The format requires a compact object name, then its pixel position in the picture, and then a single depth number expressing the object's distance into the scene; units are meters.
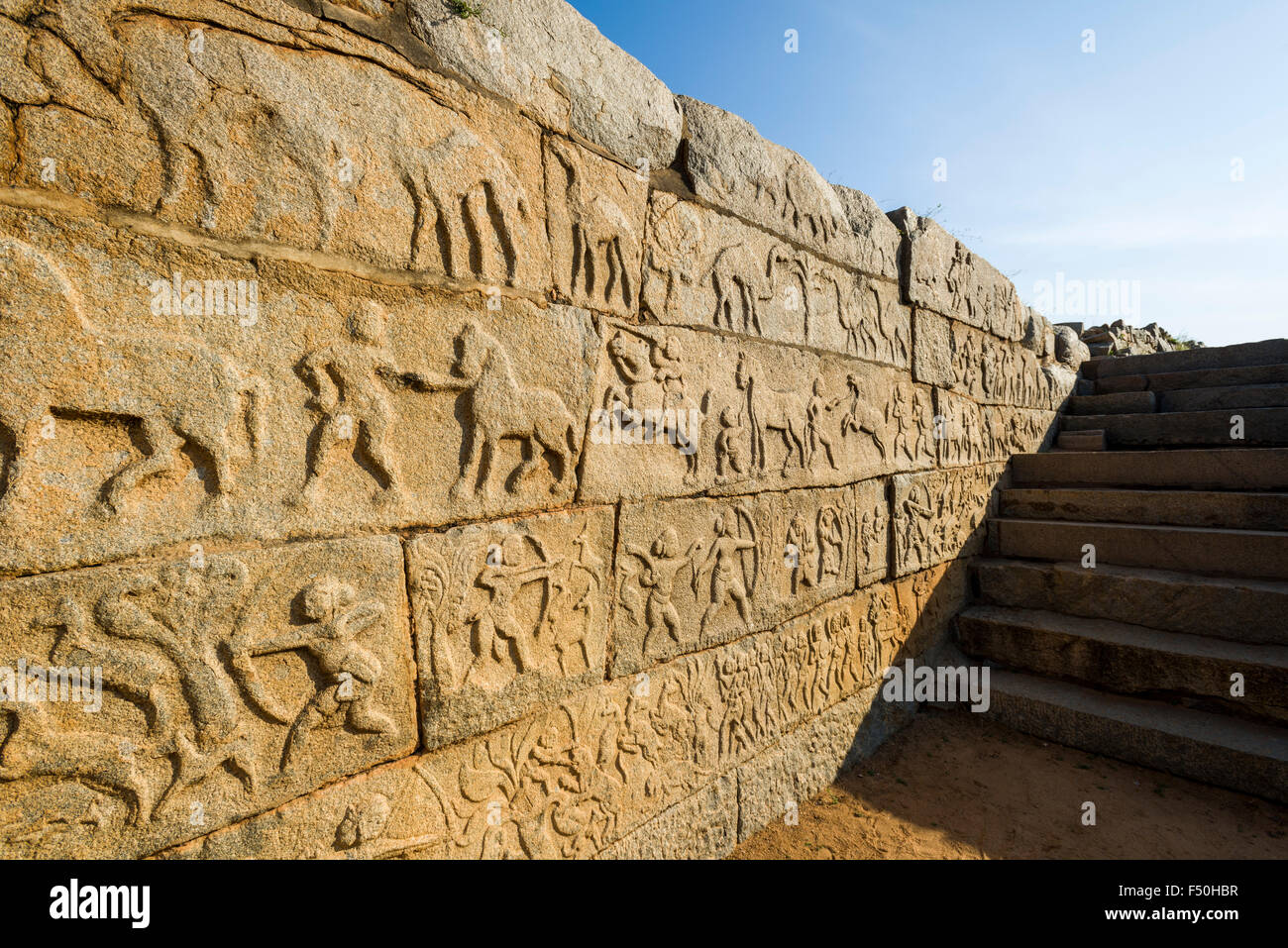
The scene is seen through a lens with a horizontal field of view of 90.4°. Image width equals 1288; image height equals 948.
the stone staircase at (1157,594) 3.60
